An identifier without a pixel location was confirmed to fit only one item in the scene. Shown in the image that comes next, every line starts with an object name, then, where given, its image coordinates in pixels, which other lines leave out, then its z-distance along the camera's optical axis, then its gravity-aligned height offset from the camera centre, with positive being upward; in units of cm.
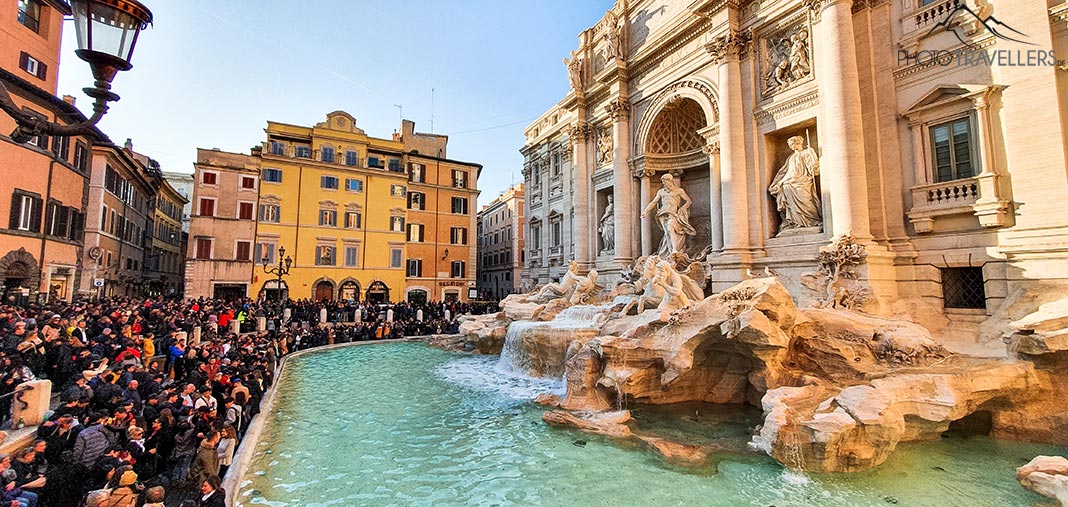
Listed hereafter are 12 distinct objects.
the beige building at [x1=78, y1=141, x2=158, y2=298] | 2084 +336
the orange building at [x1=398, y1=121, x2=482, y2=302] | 3122 +439
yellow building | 2720 +479
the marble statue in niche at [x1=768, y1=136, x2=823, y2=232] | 1209 +264
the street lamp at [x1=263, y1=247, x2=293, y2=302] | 2276 +122
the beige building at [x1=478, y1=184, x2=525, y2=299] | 3776 +388
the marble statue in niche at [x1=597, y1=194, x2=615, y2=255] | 1922 +247
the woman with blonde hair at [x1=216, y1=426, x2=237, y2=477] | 570 -200
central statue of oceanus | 1582 +248
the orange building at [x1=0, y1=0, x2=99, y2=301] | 1603 +386
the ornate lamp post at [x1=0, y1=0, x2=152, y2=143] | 285 +155
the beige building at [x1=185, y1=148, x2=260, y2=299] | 2533 +354
